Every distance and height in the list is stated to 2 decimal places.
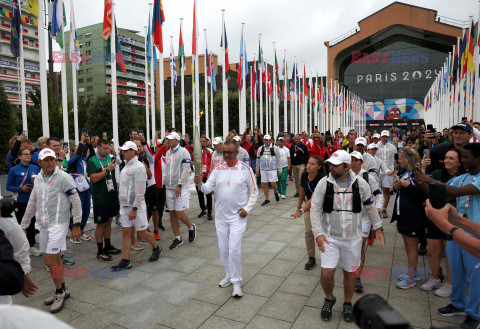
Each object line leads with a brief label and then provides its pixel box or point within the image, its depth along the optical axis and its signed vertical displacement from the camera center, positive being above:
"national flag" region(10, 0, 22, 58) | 10.82 +4.04
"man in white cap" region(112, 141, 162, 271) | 5.54 -0.84
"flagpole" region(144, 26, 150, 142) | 17.34 +3.58
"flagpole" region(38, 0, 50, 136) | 10.08 +2.45
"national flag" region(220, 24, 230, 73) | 18.89 +5.69
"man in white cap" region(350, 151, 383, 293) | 4.43 -0.73
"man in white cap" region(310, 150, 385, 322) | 3.85 -0.91
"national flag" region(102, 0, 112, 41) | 11.68 +4.41
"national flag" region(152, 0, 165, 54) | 13.84 +5.09
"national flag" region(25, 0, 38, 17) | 10.09 +4.22
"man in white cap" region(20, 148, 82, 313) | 4.44 -0.88
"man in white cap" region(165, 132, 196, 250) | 6.68 -0.67
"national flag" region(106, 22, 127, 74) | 13.40 +3.68
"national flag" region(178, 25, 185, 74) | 18.56 +5.19
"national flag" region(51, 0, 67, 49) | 11.23 +4.31
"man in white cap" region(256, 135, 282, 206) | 10.91 -0.64
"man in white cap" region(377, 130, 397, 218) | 9.43 -0.29
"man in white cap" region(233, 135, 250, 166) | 9.62 -0.33
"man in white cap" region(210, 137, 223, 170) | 8.48 -0.21
